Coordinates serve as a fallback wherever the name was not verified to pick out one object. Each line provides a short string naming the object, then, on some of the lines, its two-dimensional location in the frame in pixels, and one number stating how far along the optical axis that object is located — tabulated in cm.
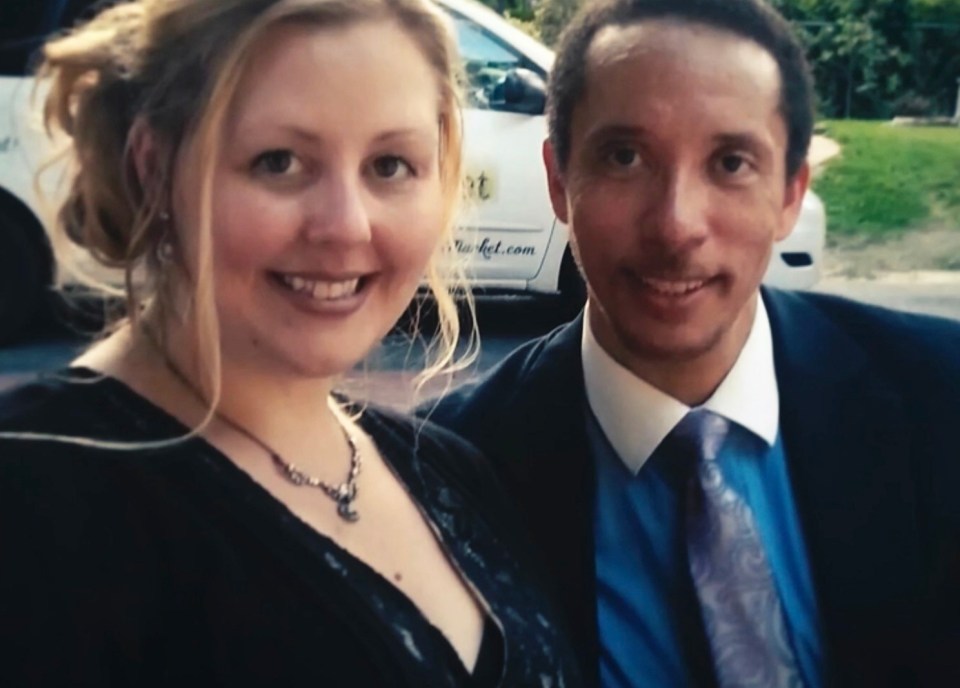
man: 128
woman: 87
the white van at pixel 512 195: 268
